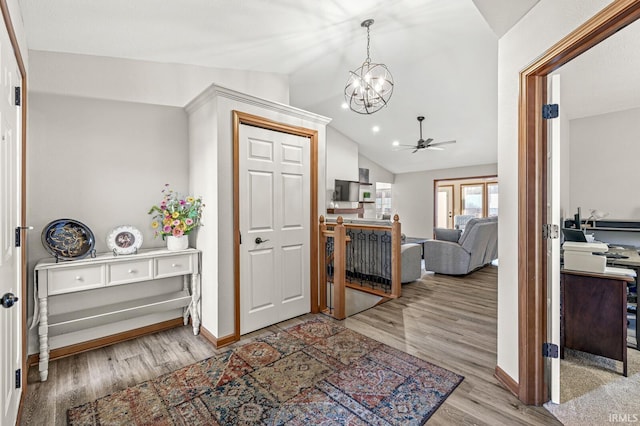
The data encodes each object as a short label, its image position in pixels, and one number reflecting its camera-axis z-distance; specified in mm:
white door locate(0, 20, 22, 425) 1340
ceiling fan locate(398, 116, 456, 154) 5989
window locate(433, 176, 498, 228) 8723
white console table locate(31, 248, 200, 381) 2160
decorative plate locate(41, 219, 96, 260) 2314
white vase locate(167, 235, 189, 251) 2783
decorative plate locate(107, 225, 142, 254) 2541
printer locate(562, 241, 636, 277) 2184
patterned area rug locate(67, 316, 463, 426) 1737
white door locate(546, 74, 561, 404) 1793
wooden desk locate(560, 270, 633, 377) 2115
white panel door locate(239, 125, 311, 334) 2863
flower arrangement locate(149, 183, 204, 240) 2754
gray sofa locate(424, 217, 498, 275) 4996
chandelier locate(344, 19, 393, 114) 3495
